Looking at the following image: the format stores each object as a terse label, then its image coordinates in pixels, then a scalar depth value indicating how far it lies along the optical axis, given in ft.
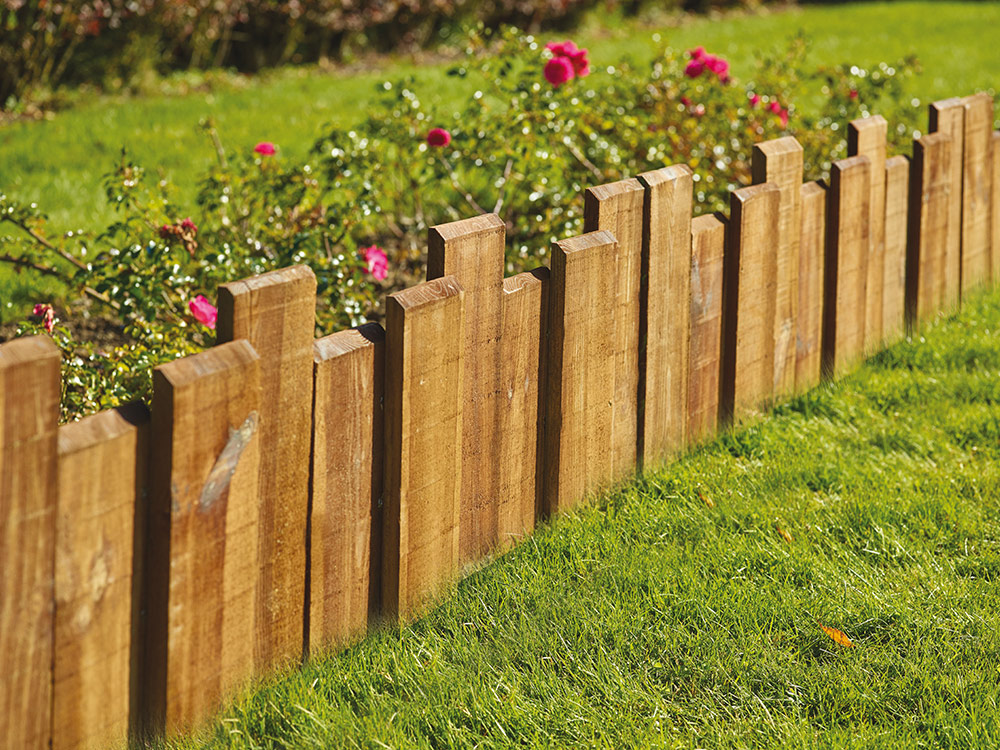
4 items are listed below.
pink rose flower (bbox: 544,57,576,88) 29.40
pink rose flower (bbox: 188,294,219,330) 22.38
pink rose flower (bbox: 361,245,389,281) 25.22
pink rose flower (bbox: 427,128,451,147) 27.71
